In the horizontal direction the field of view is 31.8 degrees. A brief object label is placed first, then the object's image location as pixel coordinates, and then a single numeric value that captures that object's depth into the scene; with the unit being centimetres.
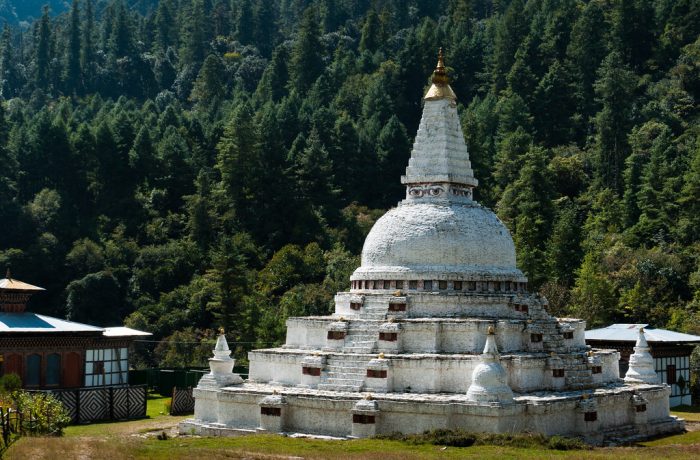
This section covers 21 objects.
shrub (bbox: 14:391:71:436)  3788
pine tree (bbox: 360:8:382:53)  13775
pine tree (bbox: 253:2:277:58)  16138
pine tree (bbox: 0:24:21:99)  16150
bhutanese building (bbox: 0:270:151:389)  4950
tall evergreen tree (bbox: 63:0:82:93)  15225
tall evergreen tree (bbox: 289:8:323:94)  12706
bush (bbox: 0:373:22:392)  4069
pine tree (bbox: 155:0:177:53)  16488
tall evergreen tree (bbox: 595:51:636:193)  8994
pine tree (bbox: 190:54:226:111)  13850
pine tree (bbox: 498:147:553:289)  7338
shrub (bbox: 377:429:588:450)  3719
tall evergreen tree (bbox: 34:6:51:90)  15362
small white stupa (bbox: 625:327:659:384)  4803
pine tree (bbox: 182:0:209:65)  15575
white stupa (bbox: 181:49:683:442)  4069
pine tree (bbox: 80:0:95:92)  15350
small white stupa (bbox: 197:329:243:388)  4544
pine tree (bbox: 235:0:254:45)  16162
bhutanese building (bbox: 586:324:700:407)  5459
